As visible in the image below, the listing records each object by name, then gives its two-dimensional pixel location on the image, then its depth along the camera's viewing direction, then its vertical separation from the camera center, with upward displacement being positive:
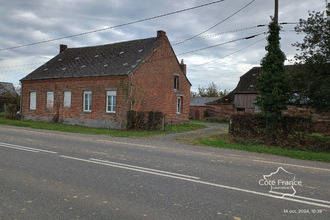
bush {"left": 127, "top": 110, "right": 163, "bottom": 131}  19.56 -0.75
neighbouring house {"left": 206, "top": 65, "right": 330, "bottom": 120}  35.25 +1.93
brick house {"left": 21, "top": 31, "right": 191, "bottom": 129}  22.02 +2.12
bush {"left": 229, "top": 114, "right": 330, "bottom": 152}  12.73 -0.93
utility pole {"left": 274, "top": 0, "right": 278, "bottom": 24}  14.74 +5.40
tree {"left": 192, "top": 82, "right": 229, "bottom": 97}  67.79 +5.02
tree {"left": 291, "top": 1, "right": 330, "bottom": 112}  13.56 +2.63
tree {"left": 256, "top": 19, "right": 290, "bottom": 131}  13.98 +1.62
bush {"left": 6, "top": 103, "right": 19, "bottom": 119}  28.83 -0.53
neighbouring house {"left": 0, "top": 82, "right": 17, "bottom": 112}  41.68 +1.18
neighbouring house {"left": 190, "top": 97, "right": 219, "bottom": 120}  47.88 +0.80
